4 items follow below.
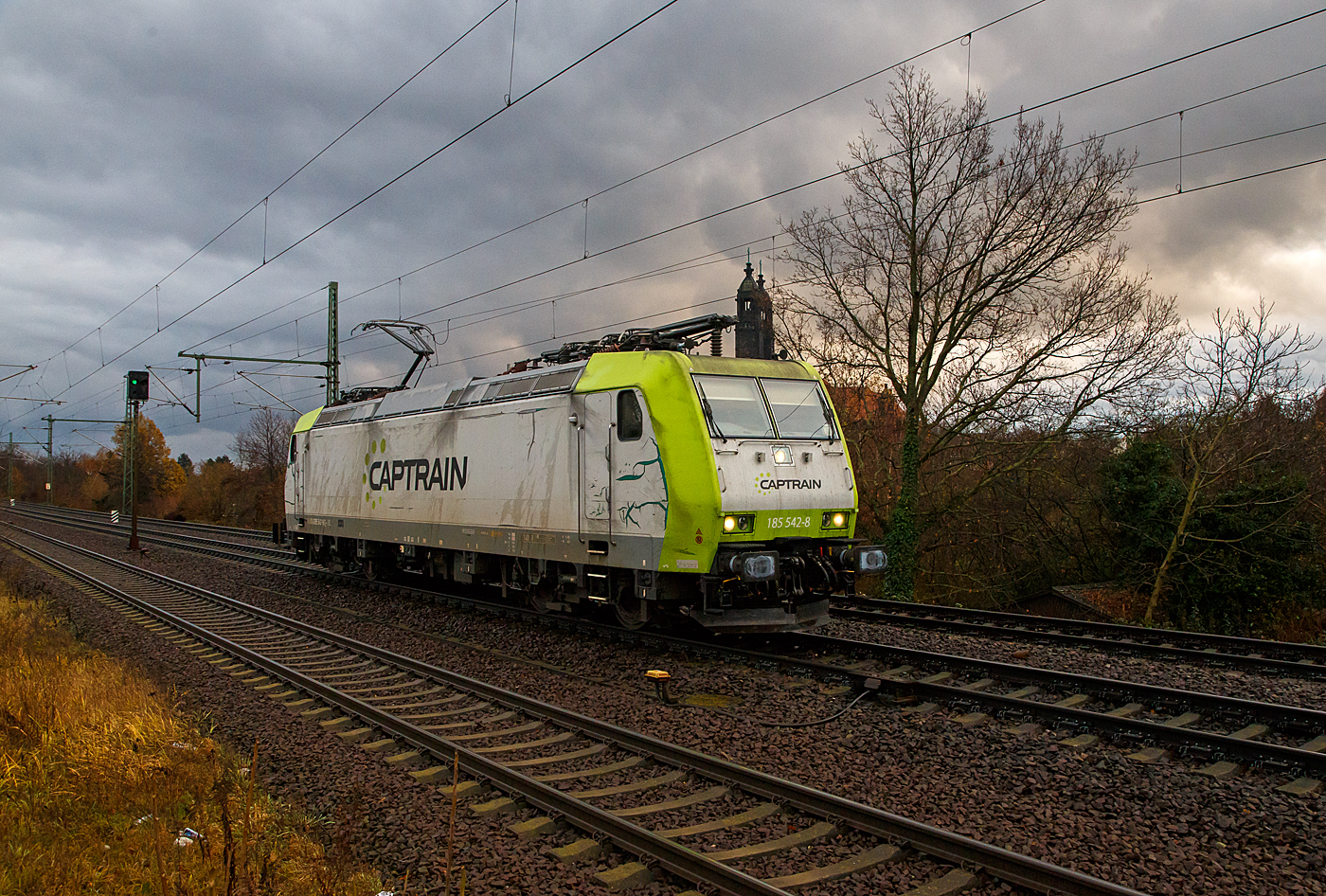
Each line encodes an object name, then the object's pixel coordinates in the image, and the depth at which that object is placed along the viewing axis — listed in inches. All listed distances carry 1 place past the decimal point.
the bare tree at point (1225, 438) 562.3
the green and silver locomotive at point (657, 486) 370.3
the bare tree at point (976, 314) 607.2
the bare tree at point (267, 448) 1895.3
